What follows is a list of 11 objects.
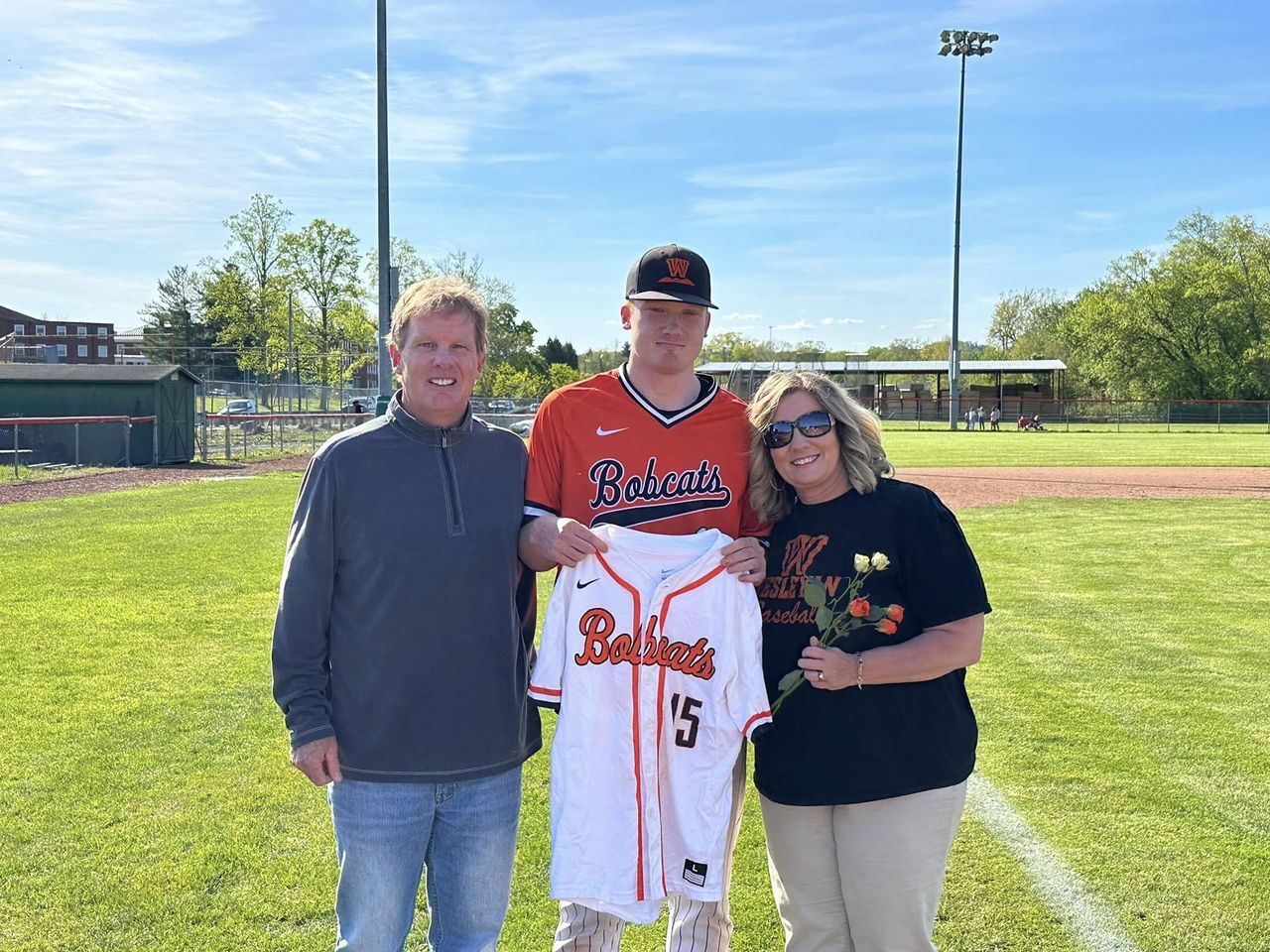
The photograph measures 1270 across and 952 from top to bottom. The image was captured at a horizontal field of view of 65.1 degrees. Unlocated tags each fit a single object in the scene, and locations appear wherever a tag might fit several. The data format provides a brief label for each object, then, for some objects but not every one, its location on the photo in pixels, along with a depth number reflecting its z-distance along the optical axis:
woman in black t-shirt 2.60
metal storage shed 25.73
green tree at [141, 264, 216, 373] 71.07
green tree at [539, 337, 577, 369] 105.94
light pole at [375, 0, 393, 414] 15.31
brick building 99.62
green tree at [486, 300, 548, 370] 61.20
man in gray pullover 2.56
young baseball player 2.98
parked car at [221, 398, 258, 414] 49.52
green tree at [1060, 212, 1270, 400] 68.75
